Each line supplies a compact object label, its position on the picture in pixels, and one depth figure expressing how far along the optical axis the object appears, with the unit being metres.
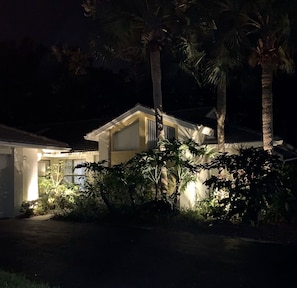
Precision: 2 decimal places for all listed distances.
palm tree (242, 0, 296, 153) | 9.02
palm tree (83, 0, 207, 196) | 9.91
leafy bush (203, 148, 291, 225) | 8.09
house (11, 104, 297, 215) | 11.32
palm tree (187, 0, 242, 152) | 9.55
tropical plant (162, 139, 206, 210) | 9.42
